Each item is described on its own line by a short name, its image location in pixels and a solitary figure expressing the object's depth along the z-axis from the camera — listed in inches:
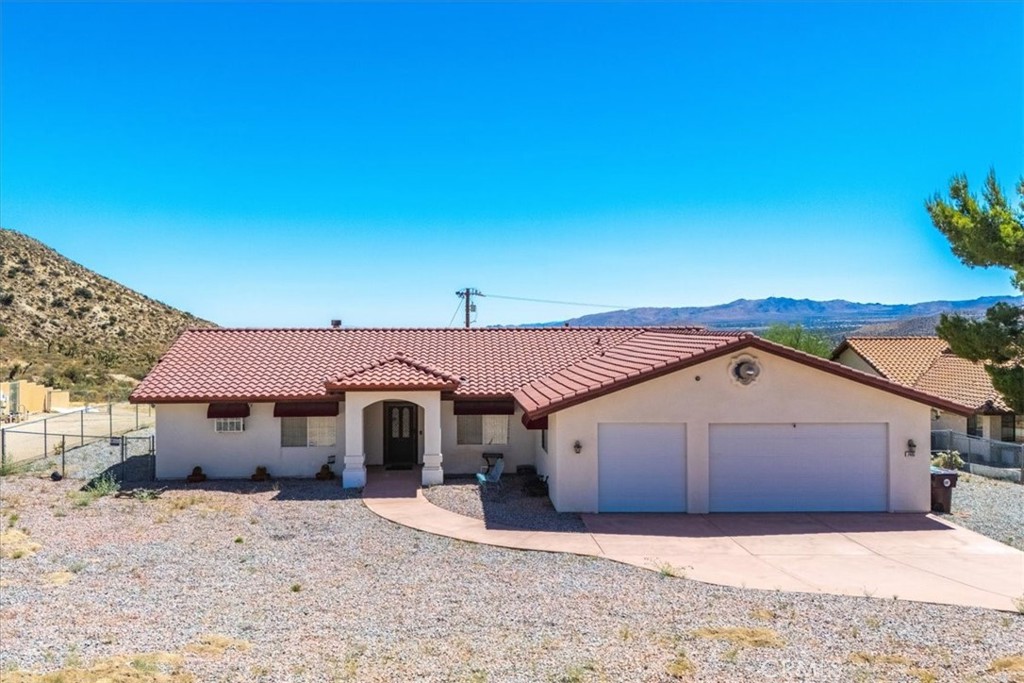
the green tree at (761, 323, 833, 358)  2119.8
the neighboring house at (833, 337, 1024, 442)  1135.0
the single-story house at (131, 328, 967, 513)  649.0
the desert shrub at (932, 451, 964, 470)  890.7
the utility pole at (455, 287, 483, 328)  1897.9
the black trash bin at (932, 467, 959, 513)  654.5
